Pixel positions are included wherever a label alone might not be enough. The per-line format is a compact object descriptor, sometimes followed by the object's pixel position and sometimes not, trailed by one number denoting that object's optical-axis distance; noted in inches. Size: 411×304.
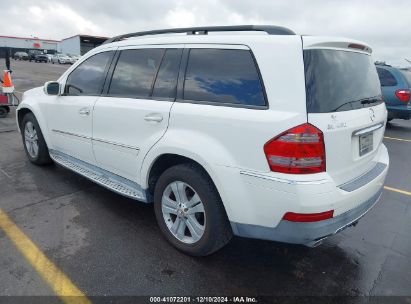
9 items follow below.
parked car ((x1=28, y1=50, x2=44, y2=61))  2005.4
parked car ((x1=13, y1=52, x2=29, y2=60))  2050.9
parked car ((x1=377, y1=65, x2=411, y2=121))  353.4
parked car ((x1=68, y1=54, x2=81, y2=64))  1930.4
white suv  92.3
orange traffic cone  331.9
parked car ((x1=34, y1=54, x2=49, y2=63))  1985.5
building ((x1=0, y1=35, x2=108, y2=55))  2249.3
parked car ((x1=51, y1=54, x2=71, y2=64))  1914.4
